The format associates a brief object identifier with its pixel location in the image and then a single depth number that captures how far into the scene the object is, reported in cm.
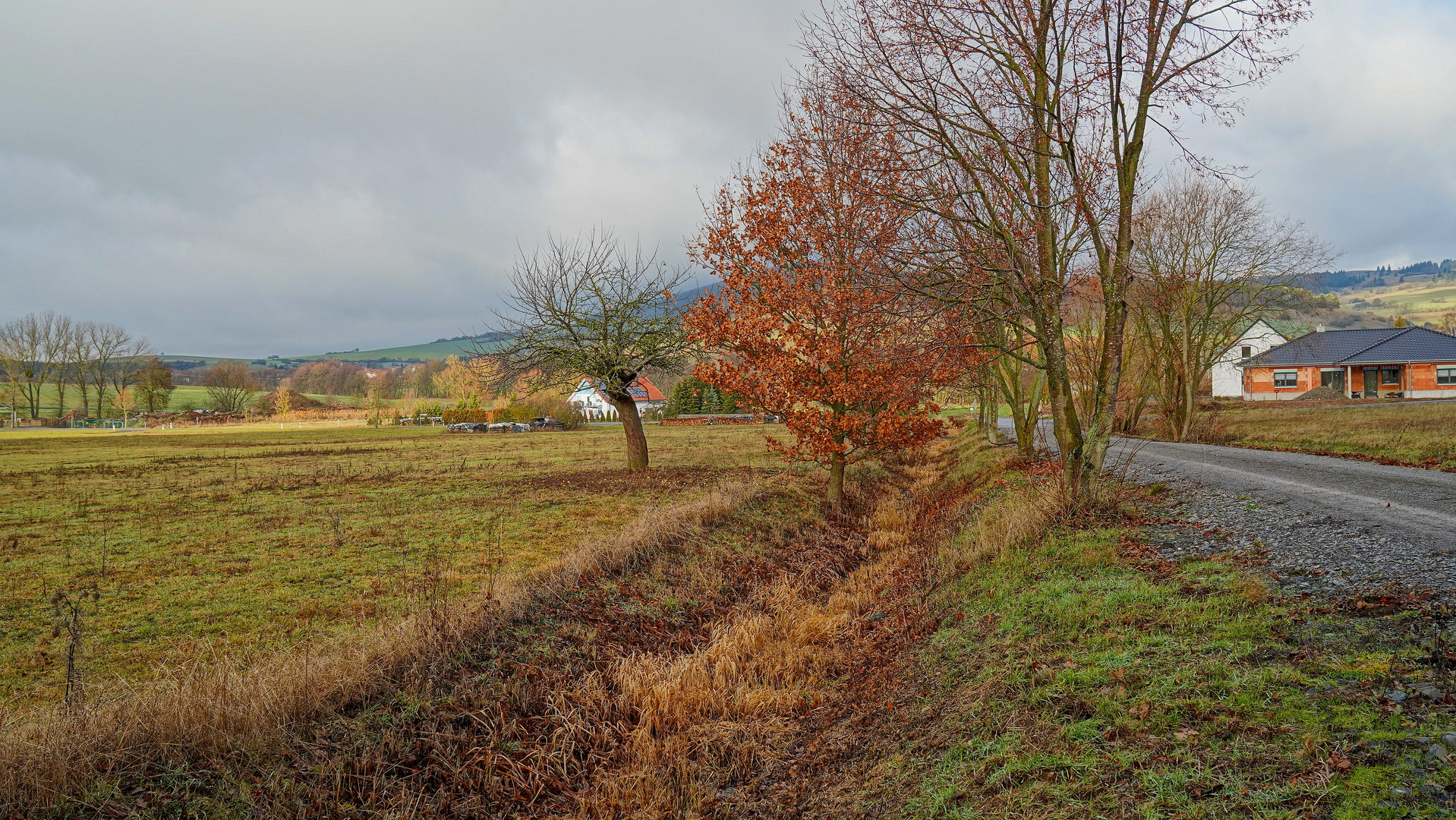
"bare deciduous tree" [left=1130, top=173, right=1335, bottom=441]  2222
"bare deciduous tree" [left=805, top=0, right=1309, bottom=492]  862
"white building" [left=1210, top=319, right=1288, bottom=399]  5356
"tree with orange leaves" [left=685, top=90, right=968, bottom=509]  1268
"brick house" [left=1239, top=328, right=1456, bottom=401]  4388
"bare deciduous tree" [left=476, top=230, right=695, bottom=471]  1983
